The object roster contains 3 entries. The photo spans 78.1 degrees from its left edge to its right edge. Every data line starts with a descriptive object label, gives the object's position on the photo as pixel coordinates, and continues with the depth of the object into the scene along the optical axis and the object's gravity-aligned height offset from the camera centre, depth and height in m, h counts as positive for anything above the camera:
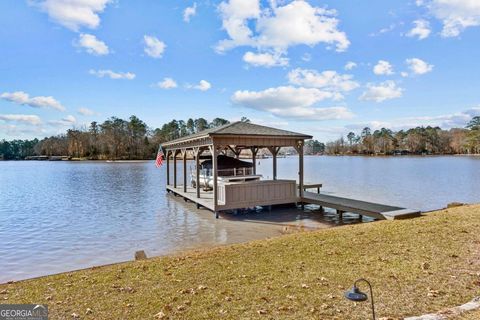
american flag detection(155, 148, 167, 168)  18.17 -0.01
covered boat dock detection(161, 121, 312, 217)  12.08 -0.61
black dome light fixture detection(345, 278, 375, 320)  2.33 -1.11
